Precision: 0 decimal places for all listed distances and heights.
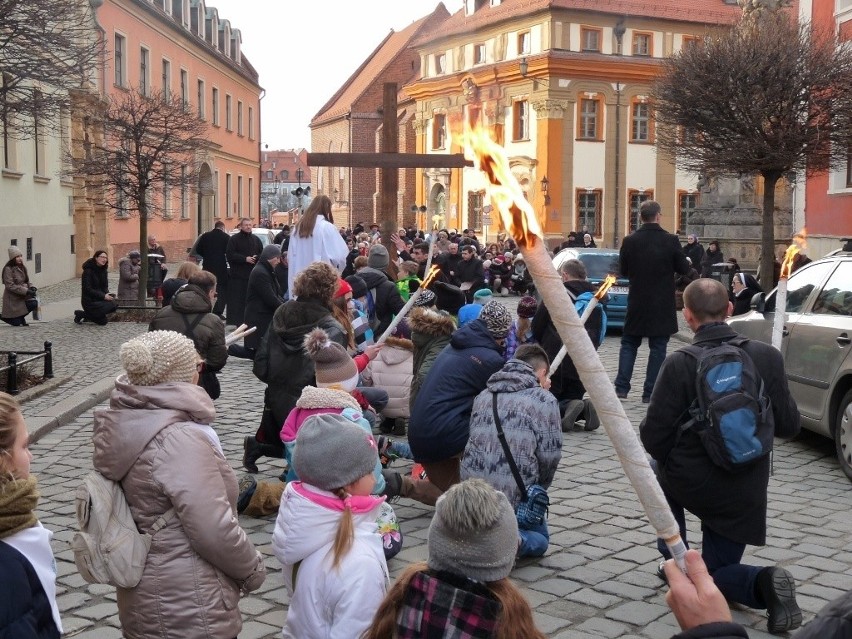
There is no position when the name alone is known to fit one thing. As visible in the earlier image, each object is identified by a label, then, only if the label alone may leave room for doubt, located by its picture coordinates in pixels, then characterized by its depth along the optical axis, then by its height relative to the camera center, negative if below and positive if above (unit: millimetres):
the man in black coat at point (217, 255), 19578 -340
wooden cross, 13886 +946
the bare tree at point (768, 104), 20828 +2524
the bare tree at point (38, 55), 12094 +2007
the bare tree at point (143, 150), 22109 +1685
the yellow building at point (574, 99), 52469 +6602
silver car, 8555 -825
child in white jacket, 3553 -982
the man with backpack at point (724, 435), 4977 -875
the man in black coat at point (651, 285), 11359 -466
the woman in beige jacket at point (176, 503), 3664 -868
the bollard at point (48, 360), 12492 -1388
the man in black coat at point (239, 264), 17688 -441
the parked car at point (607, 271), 18750 -557
